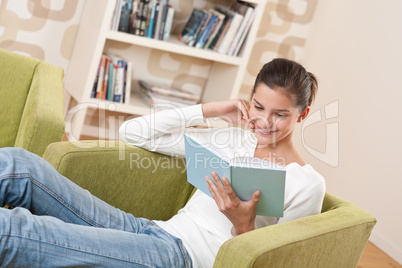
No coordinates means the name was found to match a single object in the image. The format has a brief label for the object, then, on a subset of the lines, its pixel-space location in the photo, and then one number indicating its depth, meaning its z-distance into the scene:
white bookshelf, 3.03
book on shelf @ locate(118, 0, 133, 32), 3.03
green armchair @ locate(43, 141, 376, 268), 1.25
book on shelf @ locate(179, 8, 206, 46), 3.27
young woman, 1.30
